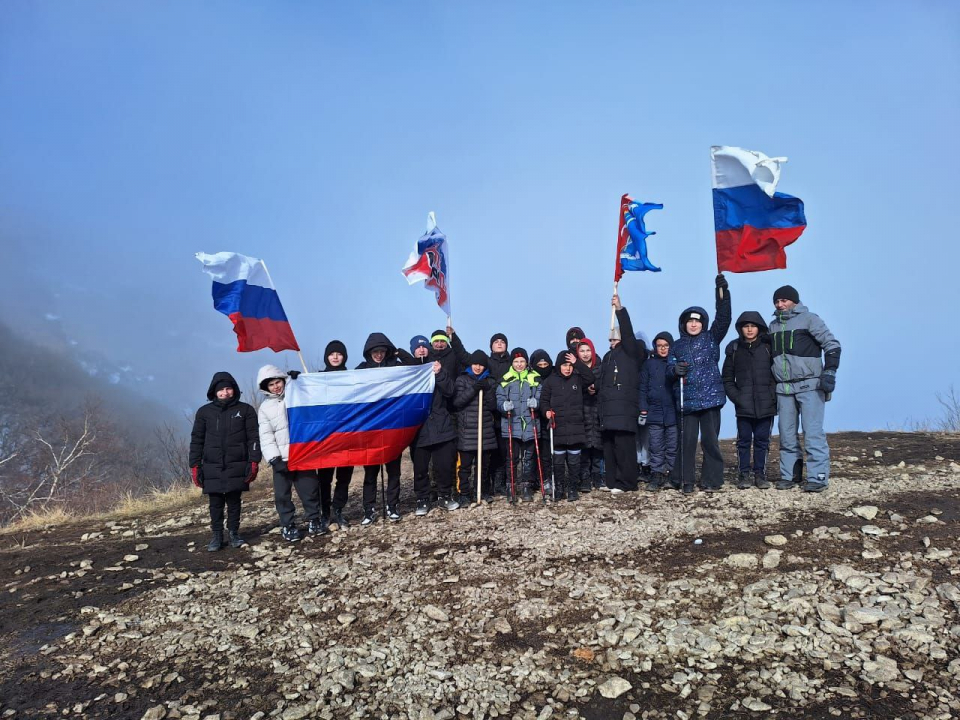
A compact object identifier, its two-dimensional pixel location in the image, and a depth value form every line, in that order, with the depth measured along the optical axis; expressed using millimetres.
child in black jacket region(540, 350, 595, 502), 9696
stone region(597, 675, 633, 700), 4359
